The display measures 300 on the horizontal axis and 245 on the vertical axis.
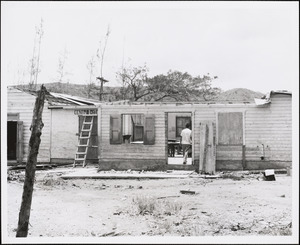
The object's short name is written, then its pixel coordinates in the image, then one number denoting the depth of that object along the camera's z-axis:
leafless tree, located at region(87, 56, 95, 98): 27.62
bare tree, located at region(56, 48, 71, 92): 23.49
